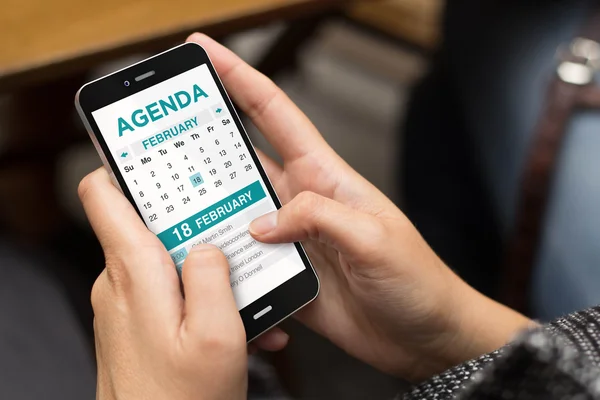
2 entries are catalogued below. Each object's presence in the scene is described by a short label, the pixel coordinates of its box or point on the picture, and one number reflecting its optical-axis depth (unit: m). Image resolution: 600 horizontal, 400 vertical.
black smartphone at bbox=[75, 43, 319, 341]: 0.44
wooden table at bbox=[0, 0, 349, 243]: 0.58
